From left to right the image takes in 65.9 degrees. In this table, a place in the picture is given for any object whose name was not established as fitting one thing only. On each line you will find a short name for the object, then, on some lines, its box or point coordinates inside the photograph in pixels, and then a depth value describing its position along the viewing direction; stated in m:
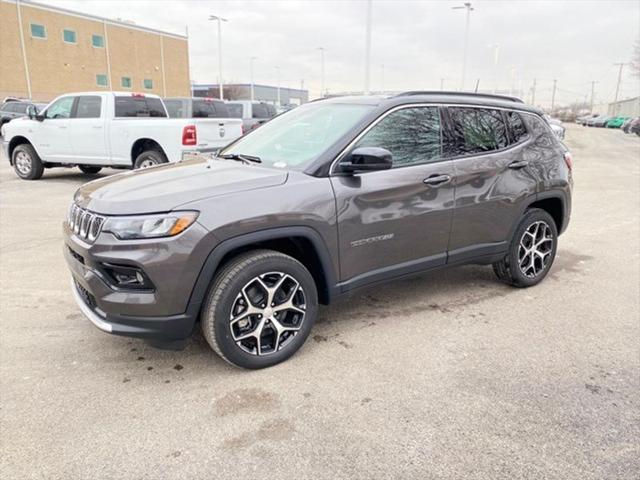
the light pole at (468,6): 30.54
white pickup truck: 9.53
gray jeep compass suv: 2.87
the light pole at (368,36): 20.42
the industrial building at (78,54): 45.22
